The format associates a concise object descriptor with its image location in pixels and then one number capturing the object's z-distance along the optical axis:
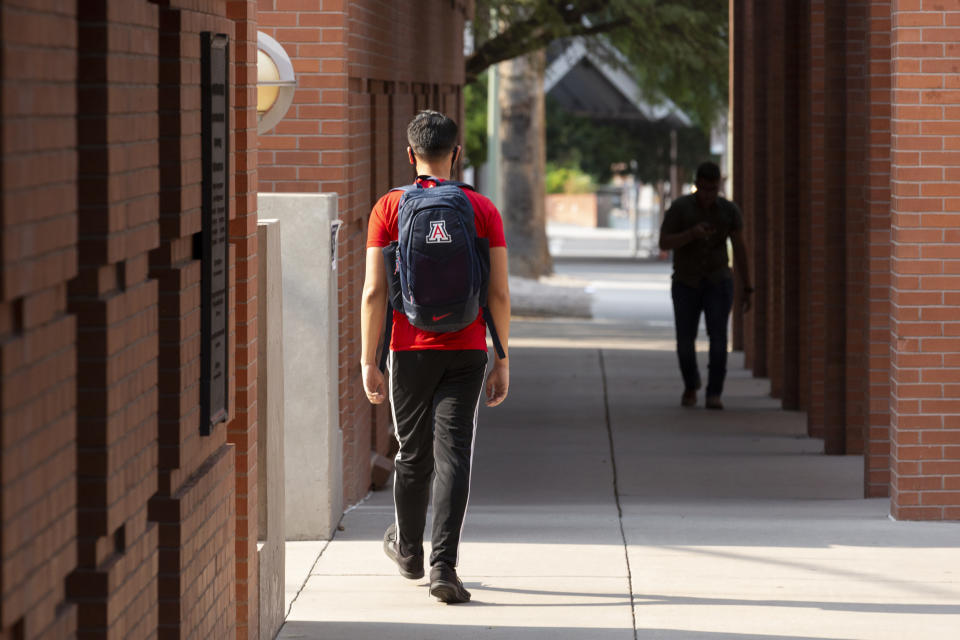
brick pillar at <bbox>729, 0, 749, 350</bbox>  32.94
